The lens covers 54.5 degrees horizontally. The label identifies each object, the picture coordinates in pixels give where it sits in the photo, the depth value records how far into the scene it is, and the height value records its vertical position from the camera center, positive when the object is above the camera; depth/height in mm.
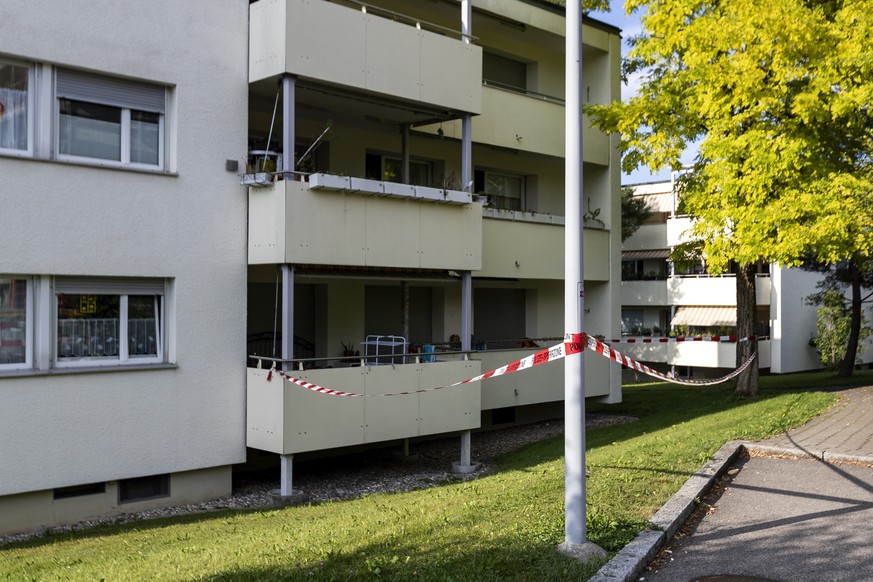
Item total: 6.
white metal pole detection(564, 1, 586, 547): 7238 +429
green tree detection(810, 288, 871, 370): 37438 -1236
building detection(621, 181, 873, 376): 38875 -156
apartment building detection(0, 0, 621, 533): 11609 +1030
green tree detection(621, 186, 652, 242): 41938 +4554
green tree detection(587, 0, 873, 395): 15688 +3726
